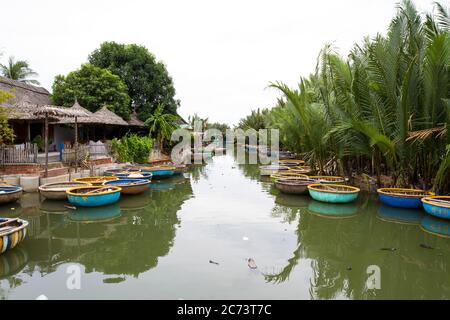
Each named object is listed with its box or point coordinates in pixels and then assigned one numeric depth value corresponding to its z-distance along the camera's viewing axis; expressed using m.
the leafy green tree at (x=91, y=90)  19.61
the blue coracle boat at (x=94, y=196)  9.05
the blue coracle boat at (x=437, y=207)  7.54
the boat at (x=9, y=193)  9.24
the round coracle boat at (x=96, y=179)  11.51
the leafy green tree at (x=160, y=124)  22.39
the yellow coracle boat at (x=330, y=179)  11.59
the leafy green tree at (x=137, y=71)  23.45
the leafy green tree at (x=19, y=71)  25.09
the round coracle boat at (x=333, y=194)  9.66
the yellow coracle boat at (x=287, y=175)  12.89
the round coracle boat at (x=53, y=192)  9.83
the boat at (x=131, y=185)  11.05
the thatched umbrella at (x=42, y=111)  11.81
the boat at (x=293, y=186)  11.25
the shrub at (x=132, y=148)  17.86
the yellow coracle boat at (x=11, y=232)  5.50
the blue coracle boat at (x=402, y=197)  8.98
